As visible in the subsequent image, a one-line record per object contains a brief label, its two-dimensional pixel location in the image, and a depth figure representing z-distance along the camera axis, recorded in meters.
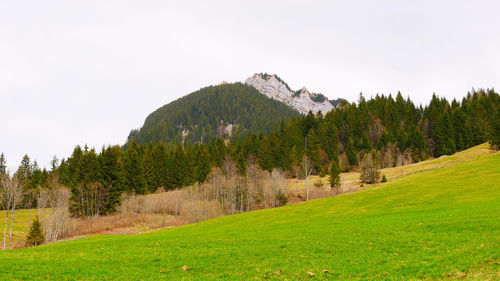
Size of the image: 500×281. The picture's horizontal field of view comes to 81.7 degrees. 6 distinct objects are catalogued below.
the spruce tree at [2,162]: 129.82
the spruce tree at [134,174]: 104.99
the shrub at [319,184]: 92.65
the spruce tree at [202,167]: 117.81
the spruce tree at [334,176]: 91.31
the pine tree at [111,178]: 91.38
